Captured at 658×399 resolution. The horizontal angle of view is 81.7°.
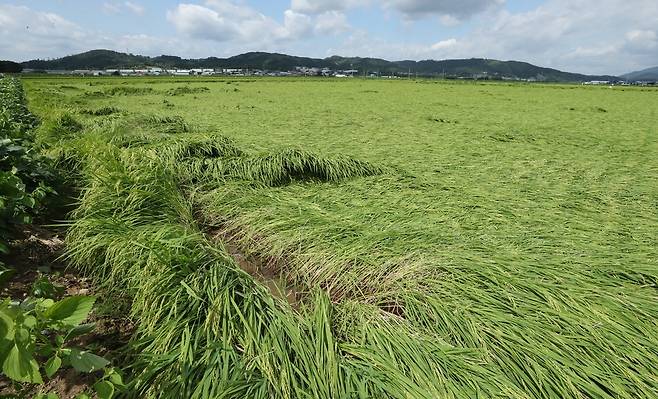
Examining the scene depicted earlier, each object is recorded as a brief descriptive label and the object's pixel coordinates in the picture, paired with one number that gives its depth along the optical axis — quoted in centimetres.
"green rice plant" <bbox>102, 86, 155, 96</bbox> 2157
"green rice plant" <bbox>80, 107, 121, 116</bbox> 1051
